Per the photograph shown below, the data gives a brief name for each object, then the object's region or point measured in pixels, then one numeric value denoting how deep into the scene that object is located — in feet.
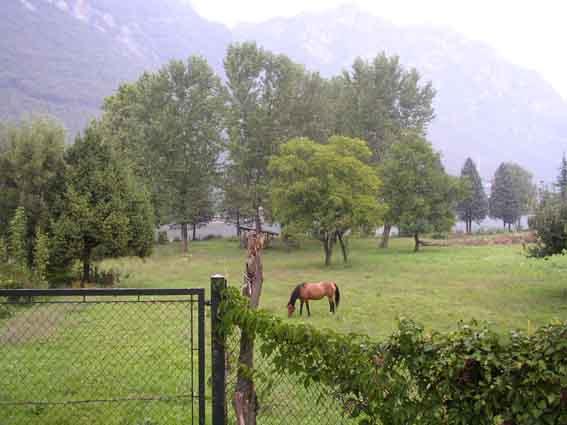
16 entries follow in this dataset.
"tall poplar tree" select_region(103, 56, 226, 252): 147.54
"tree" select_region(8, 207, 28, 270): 67.56
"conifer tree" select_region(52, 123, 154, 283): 72.69
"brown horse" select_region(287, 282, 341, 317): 55.57
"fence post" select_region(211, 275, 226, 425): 15.43
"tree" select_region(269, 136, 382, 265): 106.63
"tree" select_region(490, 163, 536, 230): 241.76
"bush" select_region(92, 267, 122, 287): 80.67
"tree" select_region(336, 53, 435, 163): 163.73
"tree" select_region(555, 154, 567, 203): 62.06
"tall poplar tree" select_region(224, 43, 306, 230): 154.30
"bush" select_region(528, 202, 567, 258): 59.67
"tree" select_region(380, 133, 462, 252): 134.62
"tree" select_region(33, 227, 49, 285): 68.44
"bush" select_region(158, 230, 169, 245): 176.35
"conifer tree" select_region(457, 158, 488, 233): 236.02
